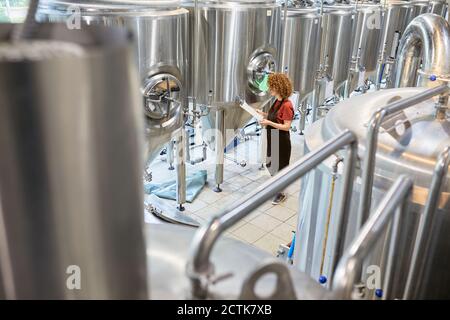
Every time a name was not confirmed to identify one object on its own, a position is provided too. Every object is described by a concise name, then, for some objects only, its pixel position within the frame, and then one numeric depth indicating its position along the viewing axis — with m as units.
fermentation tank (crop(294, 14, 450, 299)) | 1.29
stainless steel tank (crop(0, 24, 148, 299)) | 0.45
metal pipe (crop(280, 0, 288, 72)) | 3.67
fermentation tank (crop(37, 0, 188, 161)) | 2.30
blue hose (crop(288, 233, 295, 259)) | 2.32
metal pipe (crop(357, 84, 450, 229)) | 1.12
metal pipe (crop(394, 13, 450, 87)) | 2.22
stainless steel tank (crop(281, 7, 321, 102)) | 4.04
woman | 3.22
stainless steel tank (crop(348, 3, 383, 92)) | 5.00
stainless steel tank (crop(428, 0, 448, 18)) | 6.33
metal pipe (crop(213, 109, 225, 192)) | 3.60
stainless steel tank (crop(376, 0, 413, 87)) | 5.46
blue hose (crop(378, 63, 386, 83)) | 5.69
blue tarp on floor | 3.73
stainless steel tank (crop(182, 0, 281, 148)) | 3.17
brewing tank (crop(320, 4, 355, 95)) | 4.52
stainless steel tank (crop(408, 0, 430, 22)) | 5.80
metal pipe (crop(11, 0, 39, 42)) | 0.51
